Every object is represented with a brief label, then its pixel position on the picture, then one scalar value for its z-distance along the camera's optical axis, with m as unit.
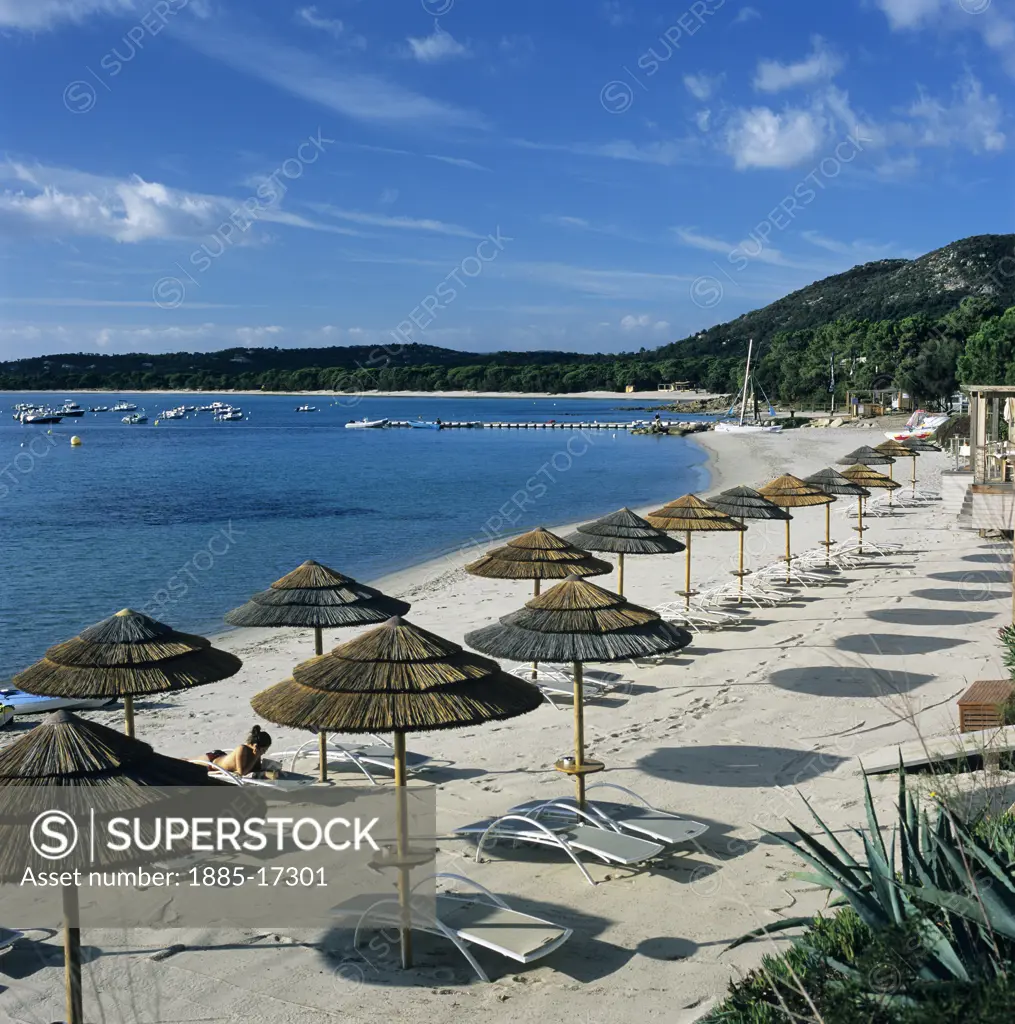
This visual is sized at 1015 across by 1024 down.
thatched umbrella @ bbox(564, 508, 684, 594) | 14.46
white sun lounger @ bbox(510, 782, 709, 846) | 8.22
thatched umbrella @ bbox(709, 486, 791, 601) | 17.62
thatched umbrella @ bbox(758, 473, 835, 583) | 19.55
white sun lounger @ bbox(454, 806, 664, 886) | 7.82
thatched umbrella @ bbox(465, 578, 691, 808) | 9.05
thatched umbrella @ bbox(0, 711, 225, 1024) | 5.48
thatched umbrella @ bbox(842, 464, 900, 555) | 24.12
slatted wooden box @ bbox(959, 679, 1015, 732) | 10.23
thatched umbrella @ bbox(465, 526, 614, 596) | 13.18
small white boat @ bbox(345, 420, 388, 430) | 121.00
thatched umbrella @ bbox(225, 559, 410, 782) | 10.66
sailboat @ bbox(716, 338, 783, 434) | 81.50
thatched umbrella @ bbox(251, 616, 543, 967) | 6.78
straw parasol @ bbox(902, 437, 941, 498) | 49.33
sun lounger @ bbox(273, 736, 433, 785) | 10.47
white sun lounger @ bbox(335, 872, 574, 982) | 6.51
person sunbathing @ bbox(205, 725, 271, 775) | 9.58
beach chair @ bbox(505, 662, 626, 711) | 12.88
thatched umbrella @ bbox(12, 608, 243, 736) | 8.78
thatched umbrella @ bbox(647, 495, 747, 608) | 16.22
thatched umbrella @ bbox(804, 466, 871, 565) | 21.54
